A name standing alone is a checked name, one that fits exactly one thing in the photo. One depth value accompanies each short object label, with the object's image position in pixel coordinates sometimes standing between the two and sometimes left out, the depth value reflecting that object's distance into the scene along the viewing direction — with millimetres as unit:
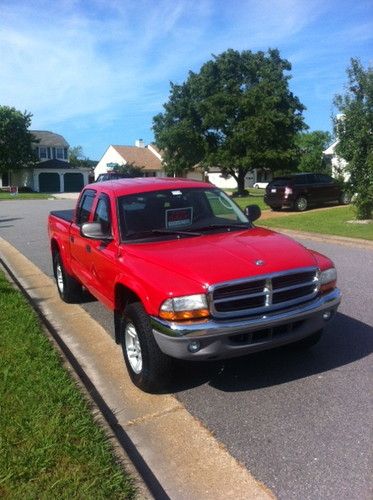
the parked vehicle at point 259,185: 68562
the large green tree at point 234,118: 35719
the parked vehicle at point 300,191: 20969
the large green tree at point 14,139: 56062
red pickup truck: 3822
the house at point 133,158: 67688
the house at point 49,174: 60438
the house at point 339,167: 16219
